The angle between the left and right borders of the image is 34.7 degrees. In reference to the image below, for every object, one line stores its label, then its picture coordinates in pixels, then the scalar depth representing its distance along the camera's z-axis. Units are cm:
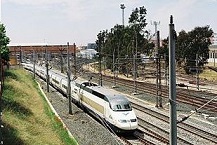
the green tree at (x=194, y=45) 6862
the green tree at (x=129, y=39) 8480
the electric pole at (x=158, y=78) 3416
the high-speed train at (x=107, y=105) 2445
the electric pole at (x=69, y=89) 3400
